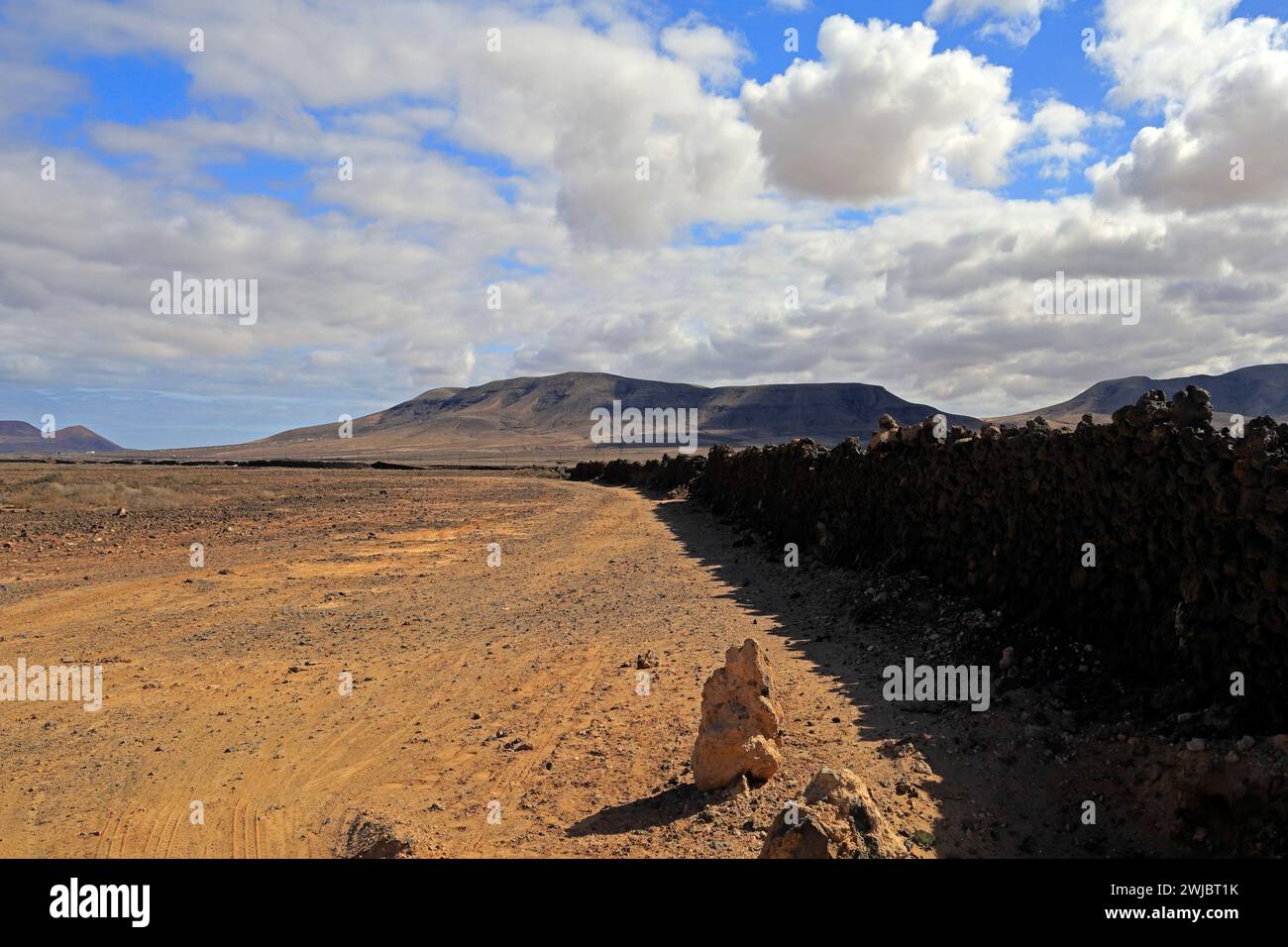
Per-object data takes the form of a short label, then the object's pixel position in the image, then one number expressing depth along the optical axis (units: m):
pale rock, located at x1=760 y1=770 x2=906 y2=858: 3.74
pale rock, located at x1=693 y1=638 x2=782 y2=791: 5.18
